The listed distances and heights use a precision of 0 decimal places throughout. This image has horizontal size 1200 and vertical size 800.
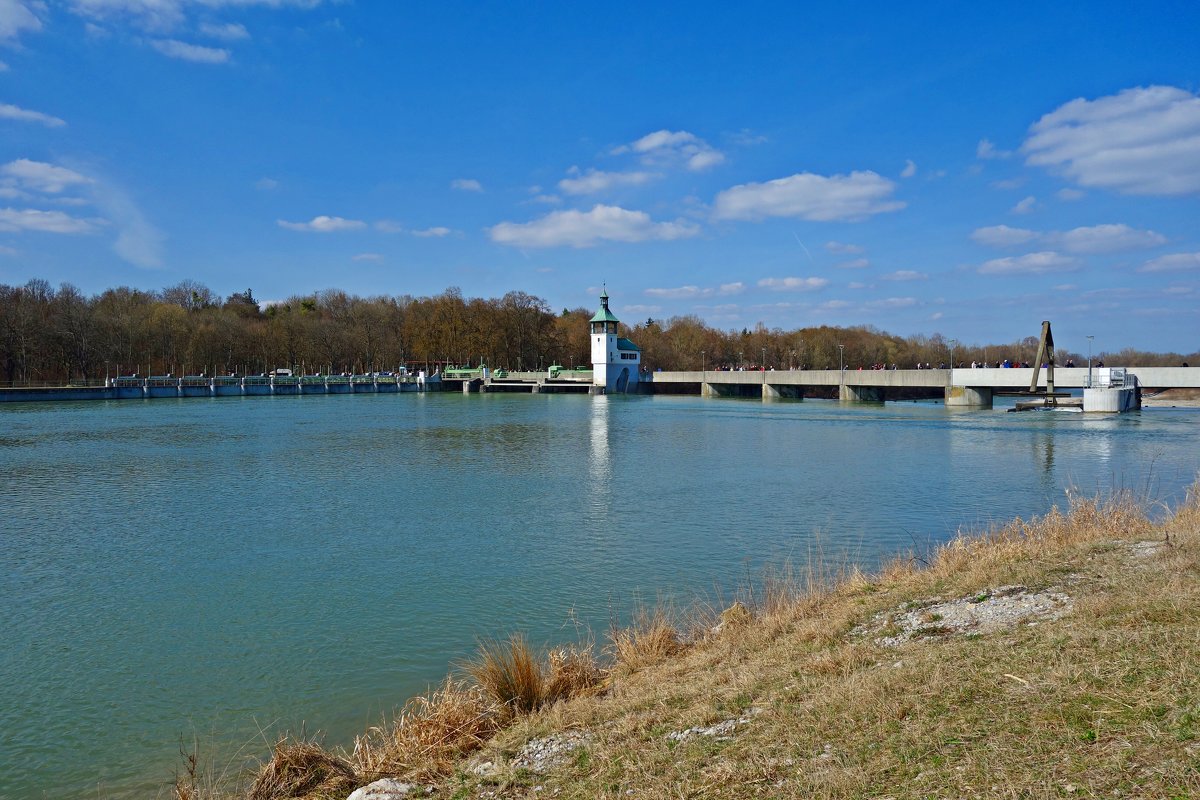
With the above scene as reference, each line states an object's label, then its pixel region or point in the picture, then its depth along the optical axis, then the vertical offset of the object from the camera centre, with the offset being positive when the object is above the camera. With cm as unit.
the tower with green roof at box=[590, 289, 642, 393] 11294 +358
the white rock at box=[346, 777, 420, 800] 626 -327
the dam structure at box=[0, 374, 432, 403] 8700 -51
